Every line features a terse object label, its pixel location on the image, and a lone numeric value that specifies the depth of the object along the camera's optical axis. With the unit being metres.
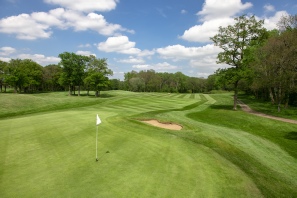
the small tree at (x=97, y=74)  71.50
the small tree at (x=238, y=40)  36.62
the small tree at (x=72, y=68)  72.25
